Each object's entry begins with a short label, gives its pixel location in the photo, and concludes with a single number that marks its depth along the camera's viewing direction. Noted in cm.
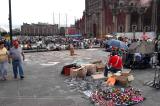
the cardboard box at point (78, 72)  687
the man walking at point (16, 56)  658
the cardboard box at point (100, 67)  767
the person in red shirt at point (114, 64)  642
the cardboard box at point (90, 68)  721
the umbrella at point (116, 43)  834
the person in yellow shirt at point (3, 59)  649
